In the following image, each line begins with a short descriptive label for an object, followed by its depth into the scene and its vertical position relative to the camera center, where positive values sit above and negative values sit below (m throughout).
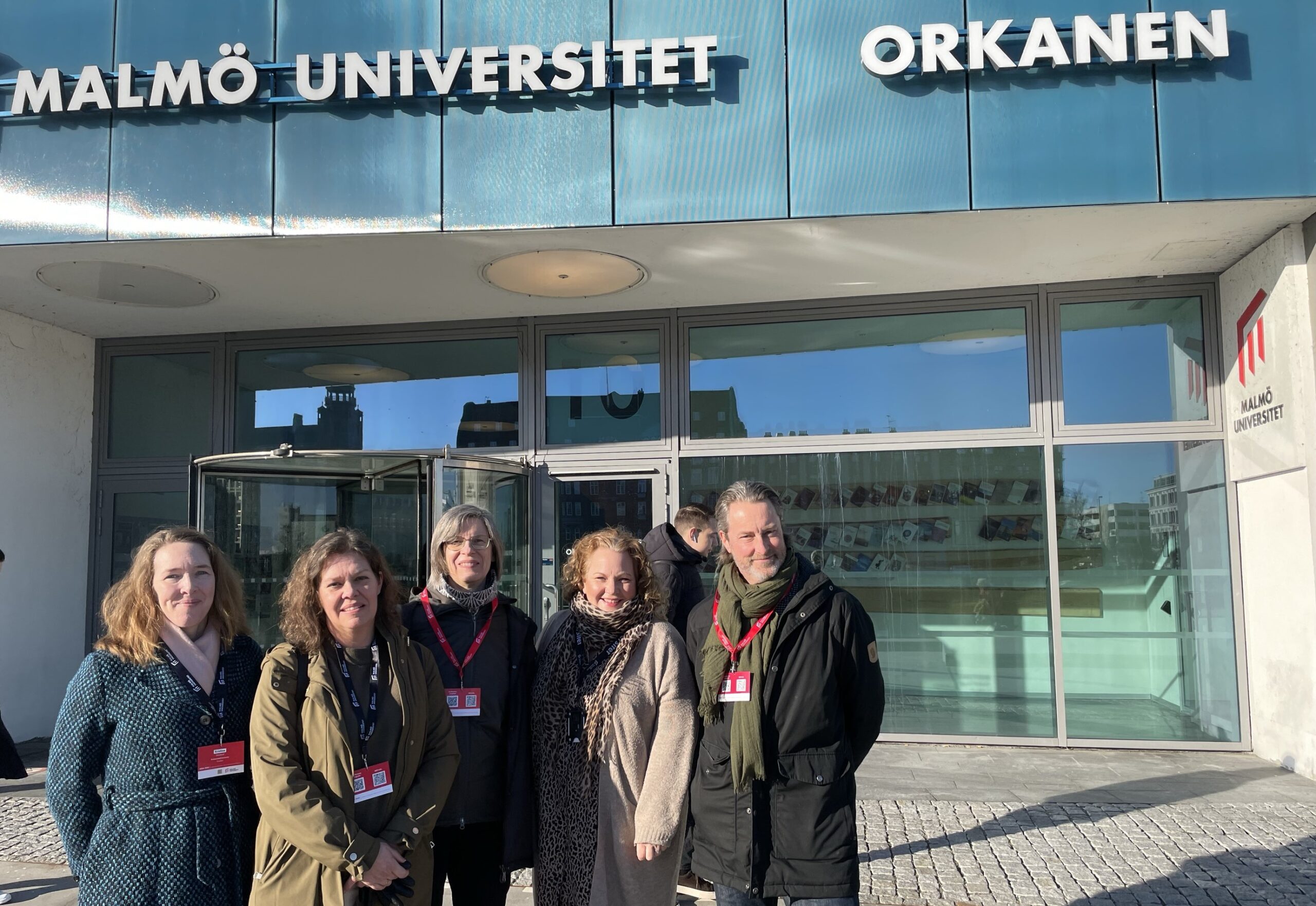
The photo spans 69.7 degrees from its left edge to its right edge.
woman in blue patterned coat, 2.50 -0.61
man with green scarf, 2.70 -0.57
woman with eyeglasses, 2.92 -0.55
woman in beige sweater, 2.80 -0.65
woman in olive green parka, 2.45 -0.57
